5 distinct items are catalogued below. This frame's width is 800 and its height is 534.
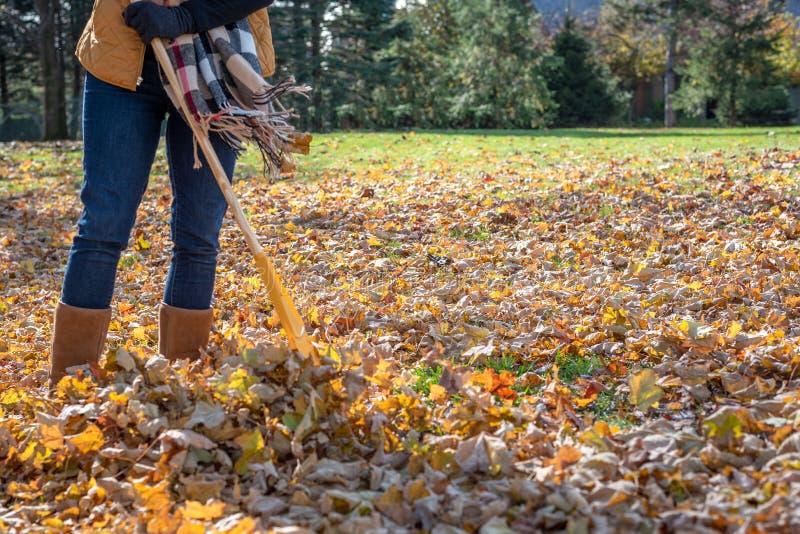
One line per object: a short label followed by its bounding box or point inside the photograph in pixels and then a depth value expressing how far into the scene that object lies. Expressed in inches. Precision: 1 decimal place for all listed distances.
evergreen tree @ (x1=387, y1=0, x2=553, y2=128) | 919.0
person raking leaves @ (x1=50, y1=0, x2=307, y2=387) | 103.9
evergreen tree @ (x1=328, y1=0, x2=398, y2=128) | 907.3
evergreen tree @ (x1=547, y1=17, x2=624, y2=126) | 1083.9
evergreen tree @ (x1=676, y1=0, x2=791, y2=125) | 999.0
